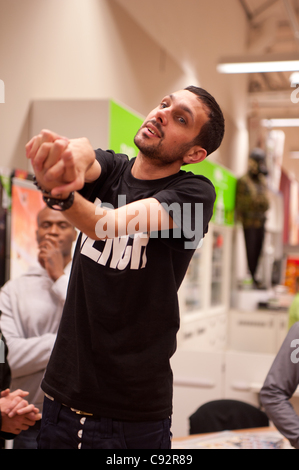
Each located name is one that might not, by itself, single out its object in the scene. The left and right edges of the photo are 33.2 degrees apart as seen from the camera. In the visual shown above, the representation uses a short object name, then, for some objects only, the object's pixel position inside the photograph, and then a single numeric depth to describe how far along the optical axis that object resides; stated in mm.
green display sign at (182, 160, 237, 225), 4789
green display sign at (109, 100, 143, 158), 2672
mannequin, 6402
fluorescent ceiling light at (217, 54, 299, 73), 4242
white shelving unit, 5051
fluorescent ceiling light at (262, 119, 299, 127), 6325
